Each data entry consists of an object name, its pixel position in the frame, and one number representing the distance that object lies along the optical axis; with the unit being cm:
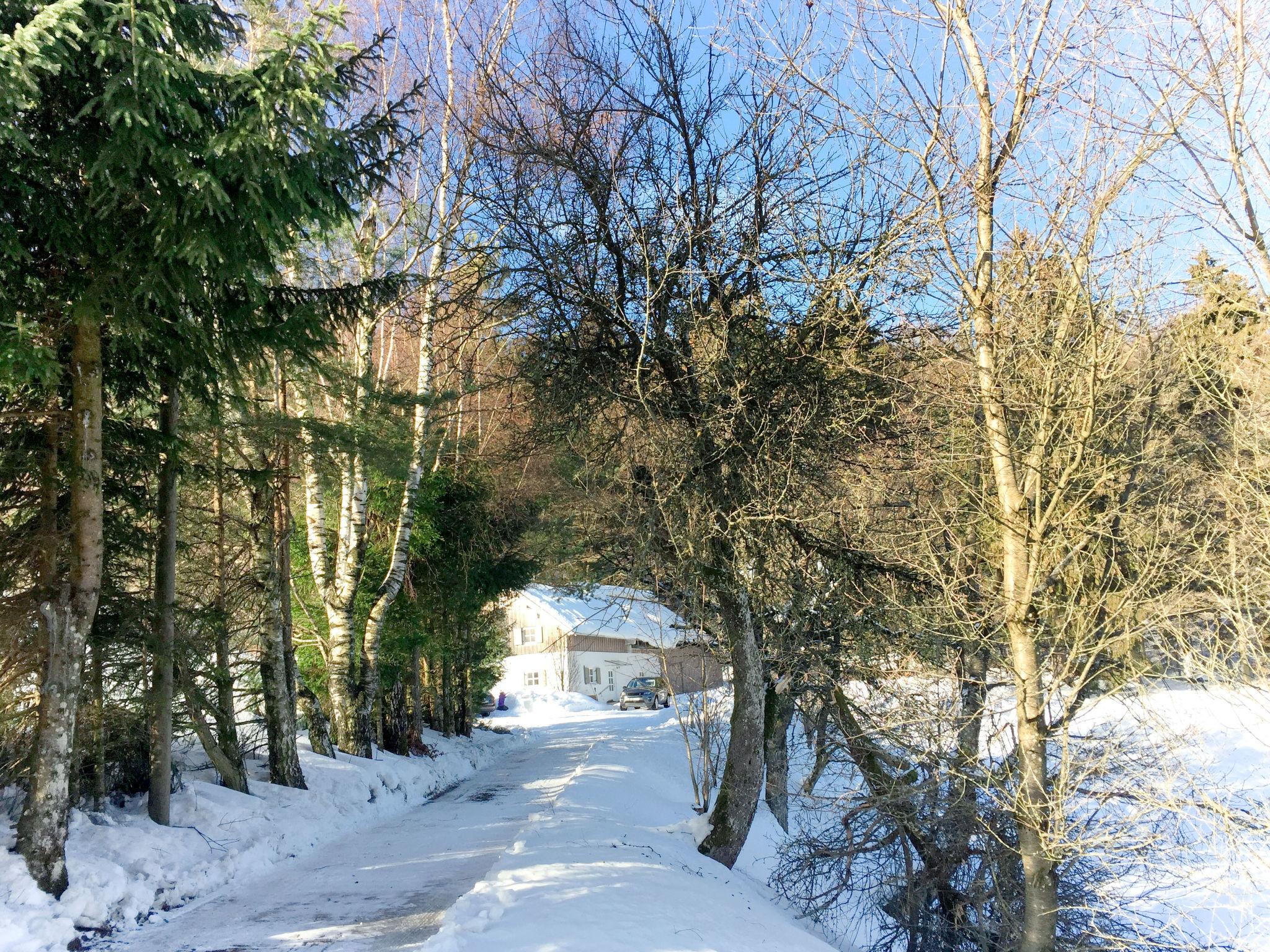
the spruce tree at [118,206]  641
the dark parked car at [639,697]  4526
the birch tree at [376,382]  1469
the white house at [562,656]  4925
